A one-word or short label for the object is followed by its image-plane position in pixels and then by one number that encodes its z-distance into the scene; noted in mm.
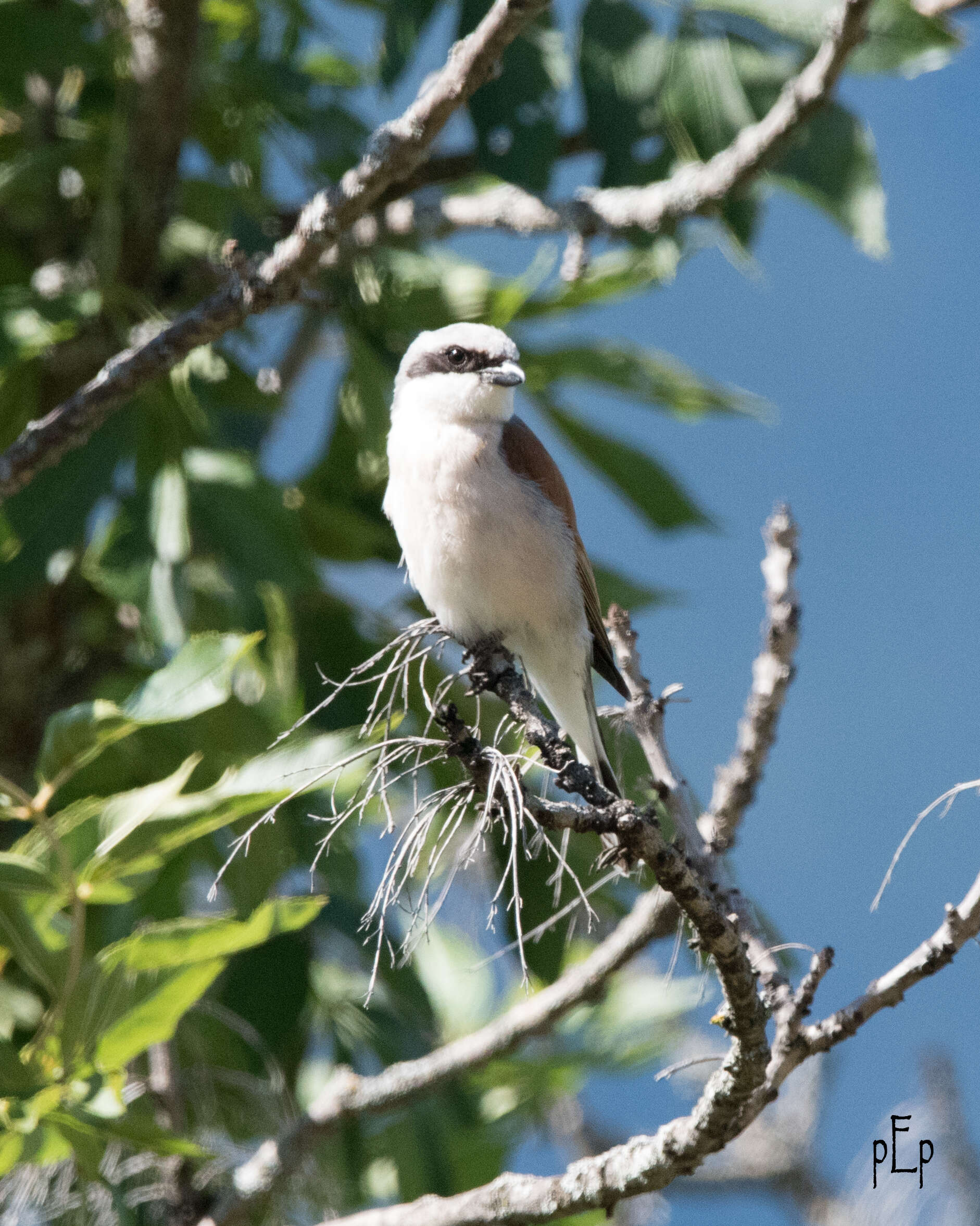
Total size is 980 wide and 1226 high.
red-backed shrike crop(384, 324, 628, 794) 5479
